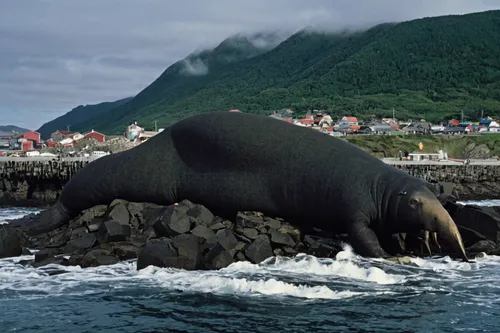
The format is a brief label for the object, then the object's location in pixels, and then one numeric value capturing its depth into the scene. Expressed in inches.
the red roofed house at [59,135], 5457.7
